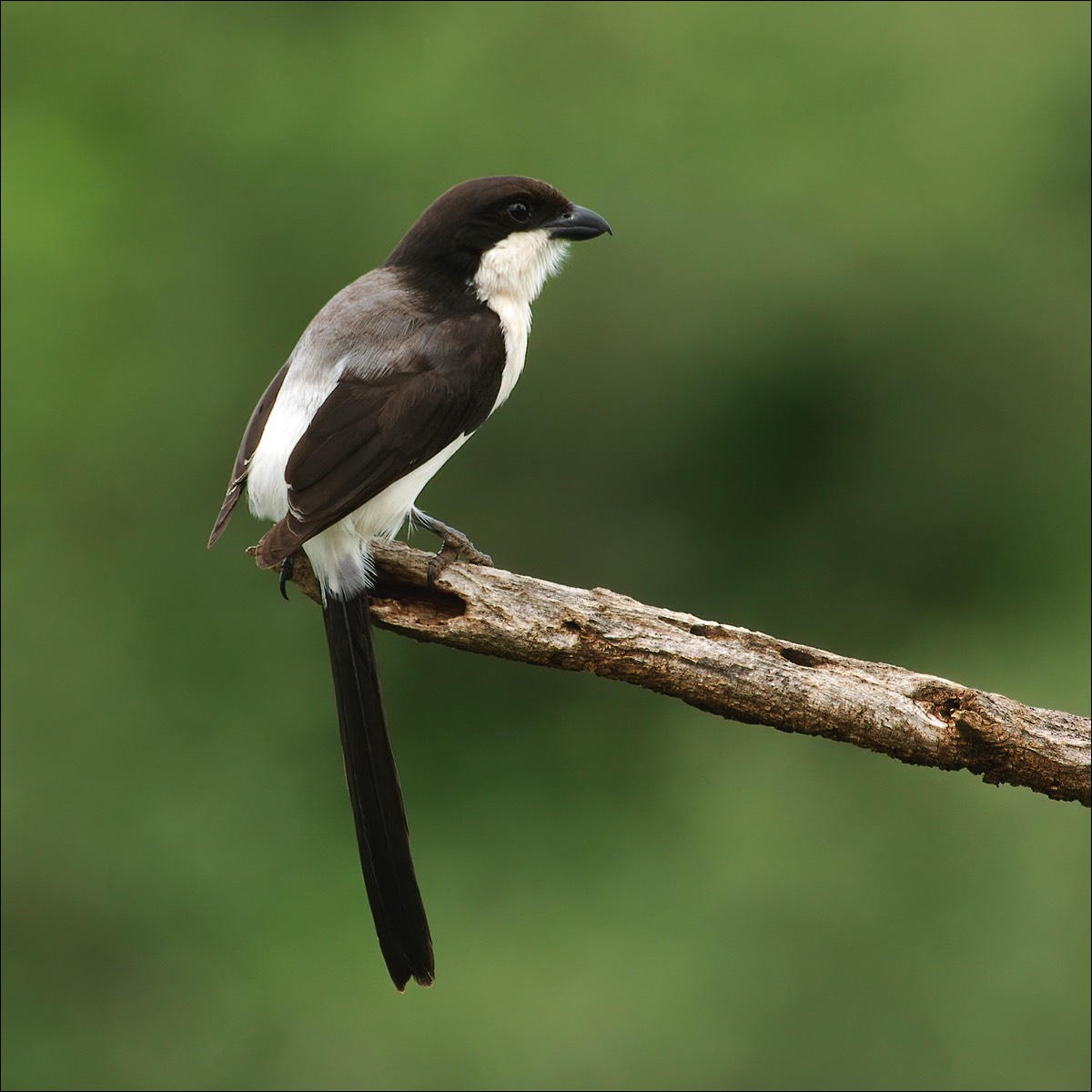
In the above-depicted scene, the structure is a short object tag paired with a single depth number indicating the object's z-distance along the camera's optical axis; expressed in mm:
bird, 6844
